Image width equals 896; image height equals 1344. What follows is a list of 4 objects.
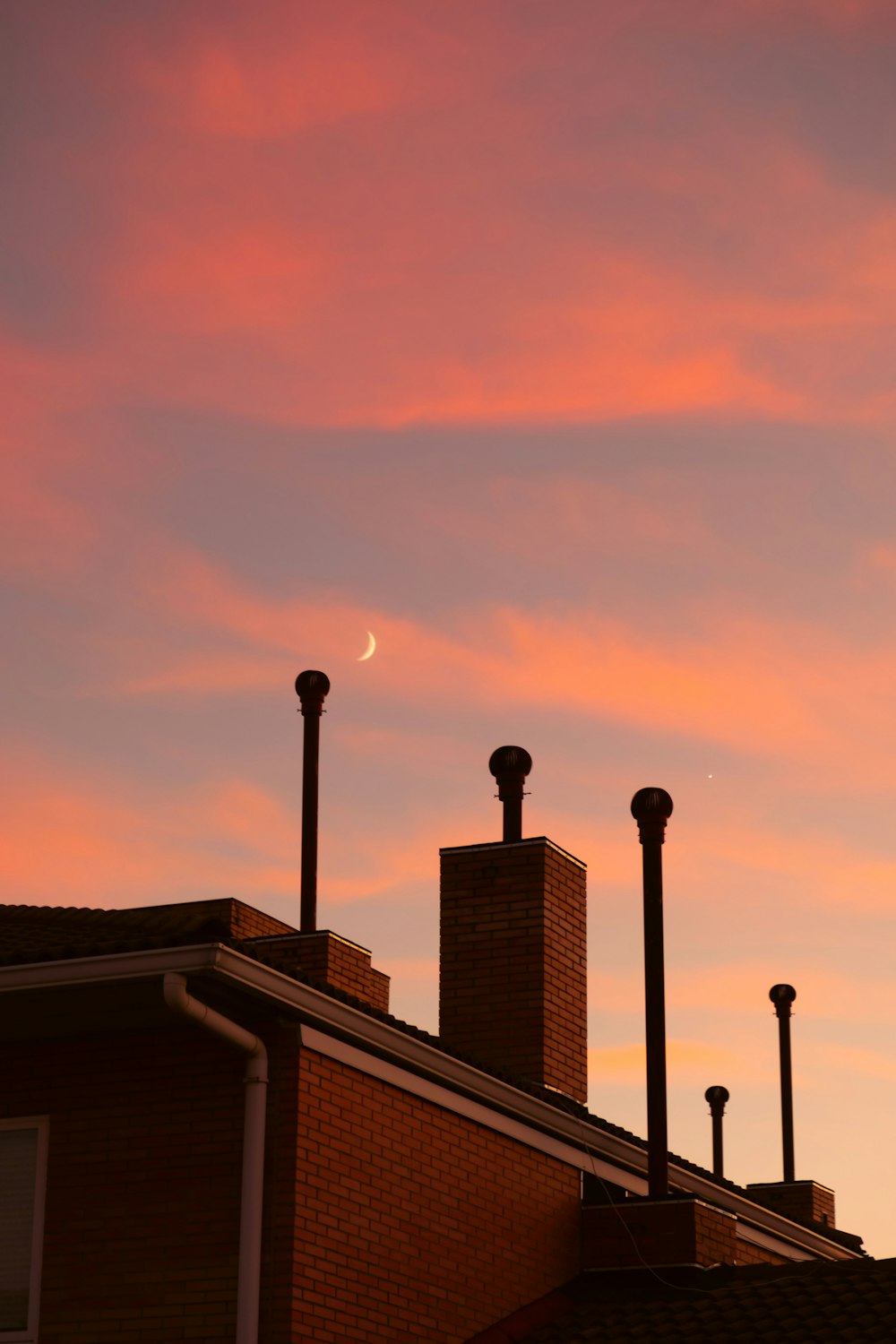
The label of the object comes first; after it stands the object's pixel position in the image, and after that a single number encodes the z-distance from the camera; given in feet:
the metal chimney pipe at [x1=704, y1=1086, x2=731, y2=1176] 105.50
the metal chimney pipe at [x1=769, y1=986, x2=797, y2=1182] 92.38
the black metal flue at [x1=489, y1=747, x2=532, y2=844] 62.49
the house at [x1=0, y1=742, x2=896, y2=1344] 38.32
